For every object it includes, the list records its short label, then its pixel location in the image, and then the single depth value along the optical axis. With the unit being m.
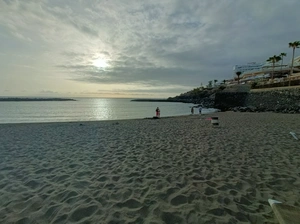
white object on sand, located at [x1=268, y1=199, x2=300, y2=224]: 2.17
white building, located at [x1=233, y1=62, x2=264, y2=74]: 79.38
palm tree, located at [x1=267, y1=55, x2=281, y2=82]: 46.88
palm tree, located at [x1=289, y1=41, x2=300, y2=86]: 34.62
